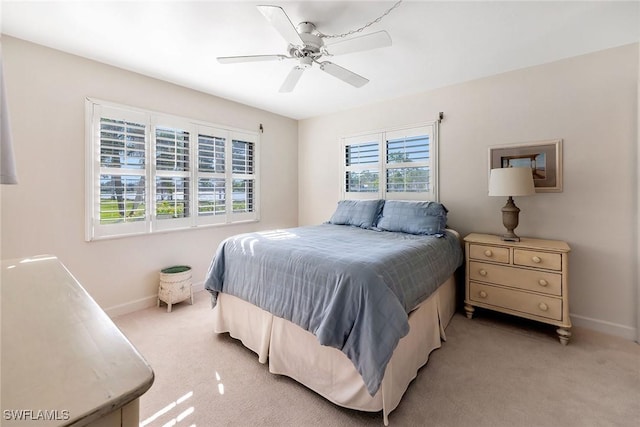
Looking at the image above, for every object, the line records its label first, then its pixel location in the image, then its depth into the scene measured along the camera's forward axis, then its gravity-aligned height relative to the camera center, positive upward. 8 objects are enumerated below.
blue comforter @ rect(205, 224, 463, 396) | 1.47 -0.44
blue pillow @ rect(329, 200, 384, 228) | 3.28 +0.02
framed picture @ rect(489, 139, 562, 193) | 2.63 +0.55
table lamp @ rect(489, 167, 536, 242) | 2.46 +0.25
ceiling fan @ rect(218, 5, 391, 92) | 1.74 +1.21
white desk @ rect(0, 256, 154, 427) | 0.41 -0.27
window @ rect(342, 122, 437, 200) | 3.40 +0.68
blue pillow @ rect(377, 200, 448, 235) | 2.80 -0.03
